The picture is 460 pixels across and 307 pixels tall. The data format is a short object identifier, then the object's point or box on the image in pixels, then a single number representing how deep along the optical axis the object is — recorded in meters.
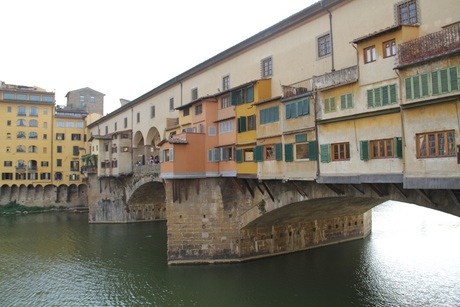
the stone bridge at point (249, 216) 20.89
